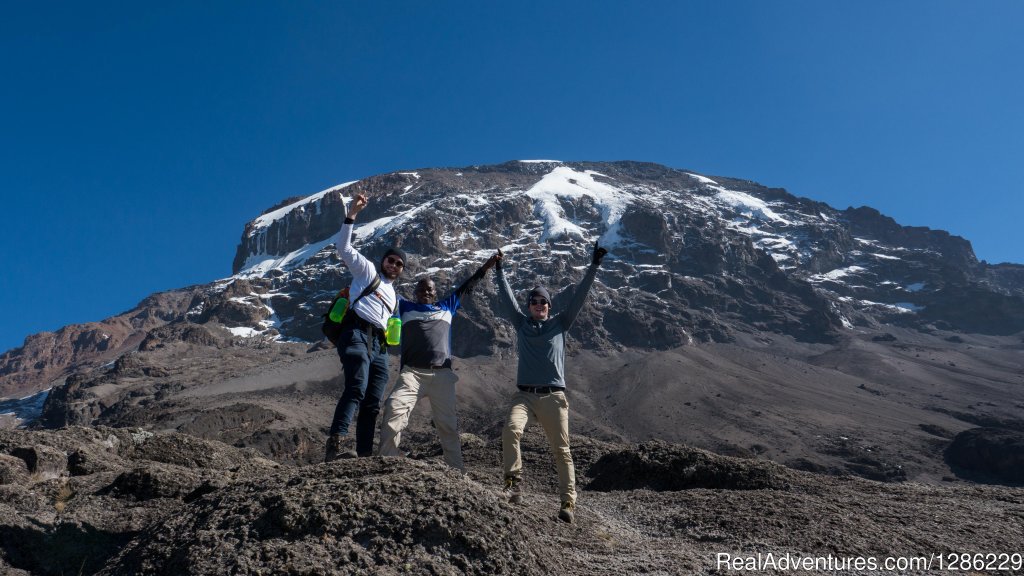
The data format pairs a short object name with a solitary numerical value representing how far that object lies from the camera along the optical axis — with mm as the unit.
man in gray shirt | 6160
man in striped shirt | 6301
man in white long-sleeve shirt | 6082
